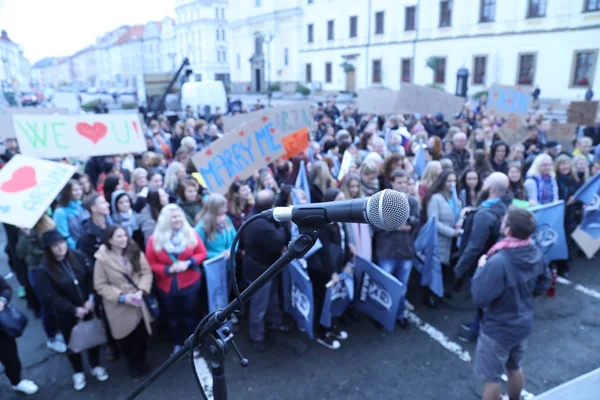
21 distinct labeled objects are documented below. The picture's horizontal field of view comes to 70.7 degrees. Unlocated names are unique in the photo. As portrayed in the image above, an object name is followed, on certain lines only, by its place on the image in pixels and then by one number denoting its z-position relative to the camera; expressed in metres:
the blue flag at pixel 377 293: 4.24
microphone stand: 1.55
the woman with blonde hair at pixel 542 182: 5.74
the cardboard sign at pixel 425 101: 10.21
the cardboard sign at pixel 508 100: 9.99
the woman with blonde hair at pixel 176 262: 3.96
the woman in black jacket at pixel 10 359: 3.53
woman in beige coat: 3.68
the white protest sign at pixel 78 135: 5.71
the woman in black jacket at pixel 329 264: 4.26
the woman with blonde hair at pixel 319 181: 5.47
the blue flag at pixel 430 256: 4.86
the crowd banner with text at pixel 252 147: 5.22
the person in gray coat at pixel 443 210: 4.96
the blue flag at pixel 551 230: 5.20
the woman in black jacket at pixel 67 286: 3.56
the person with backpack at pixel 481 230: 4.13
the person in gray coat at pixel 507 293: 2.97
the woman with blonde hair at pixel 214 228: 4.36
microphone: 1.27
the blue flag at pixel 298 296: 4.11
